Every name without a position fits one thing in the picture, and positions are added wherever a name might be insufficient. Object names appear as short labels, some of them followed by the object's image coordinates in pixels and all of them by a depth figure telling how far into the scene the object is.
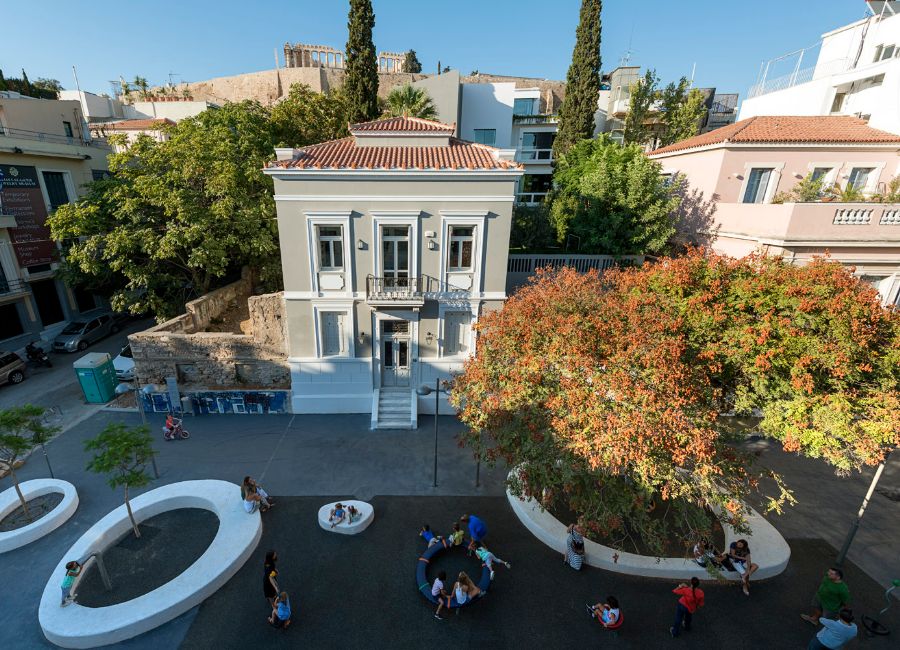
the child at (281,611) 8.67
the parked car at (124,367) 19.06
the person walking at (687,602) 8.62
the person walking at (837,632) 7.91
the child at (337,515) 11.51
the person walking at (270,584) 9.02
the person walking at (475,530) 10.78
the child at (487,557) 10.12
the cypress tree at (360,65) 25.45
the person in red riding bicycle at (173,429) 15.44
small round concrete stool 11.51
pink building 15.13
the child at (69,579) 9.03
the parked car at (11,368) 19.10
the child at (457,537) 10.79
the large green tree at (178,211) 18.97
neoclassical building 15.01
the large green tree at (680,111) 30.73
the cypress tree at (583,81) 27.94
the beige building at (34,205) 22.86
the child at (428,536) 10.84
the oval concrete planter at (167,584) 8.56
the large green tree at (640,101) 32.09
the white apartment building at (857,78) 19.23
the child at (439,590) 9.16
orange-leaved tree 8.39
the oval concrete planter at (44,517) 10.78
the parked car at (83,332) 22.83
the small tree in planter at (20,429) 10.93
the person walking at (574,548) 10.26
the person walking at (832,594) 8.51
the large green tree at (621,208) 19.11
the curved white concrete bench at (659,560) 10.24
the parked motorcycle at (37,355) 21.27
